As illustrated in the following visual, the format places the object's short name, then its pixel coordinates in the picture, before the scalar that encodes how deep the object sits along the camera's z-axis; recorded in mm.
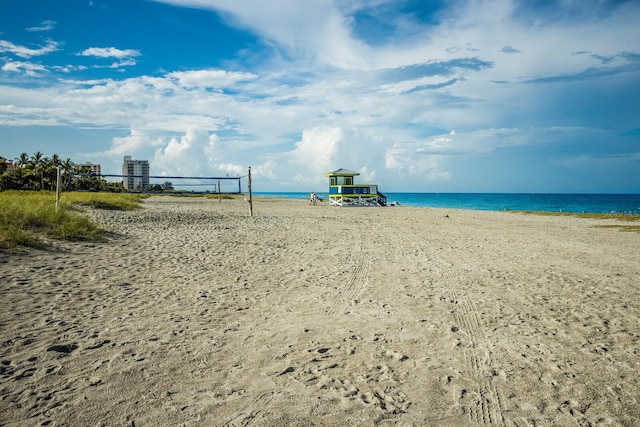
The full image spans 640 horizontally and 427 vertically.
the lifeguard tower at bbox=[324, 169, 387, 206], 37906
